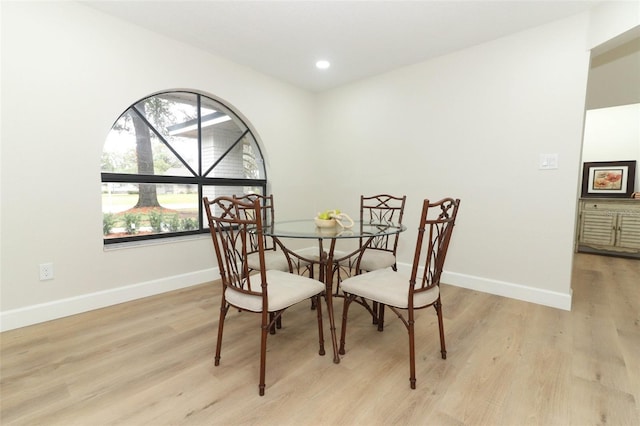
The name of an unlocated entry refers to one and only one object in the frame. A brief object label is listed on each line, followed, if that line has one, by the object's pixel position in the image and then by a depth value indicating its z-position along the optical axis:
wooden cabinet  4.18
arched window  2.61
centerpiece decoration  2.17
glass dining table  1.82
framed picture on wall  4.40
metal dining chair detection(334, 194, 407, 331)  2.09
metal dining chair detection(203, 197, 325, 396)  1.43
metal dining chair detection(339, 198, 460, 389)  1.49
